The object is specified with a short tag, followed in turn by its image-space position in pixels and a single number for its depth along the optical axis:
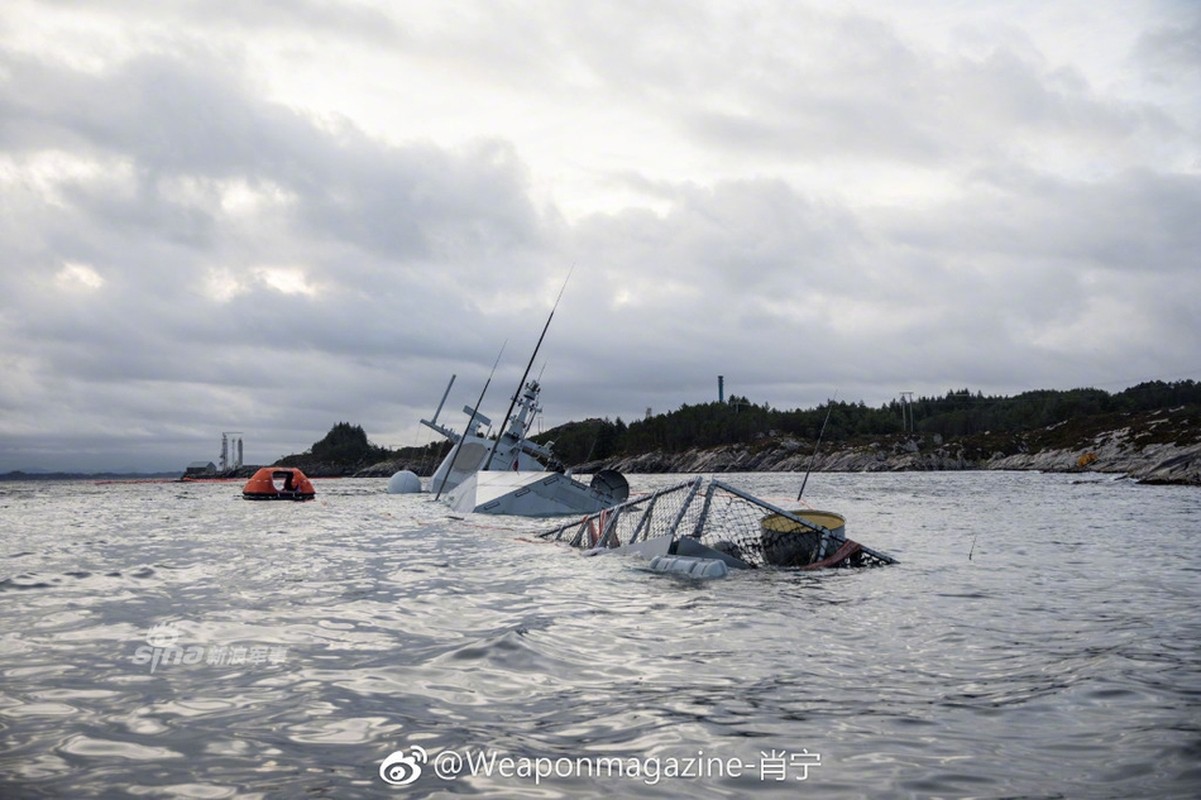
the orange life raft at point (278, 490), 53.12
